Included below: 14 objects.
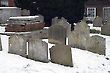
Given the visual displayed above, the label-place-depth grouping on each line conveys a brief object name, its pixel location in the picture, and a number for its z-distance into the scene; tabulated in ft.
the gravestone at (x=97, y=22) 53.59
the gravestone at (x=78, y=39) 30.69
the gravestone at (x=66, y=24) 37.99
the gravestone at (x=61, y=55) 23.82
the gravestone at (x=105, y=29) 43.18
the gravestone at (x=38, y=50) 24.10
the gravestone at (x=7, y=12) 48.91
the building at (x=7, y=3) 68.10
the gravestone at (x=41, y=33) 35.16
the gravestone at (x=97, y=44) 29.63
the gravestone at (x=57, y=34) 31.45
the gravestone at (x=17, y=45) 25.26
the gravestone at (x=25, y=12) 47.83
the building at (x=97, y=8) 75.23
